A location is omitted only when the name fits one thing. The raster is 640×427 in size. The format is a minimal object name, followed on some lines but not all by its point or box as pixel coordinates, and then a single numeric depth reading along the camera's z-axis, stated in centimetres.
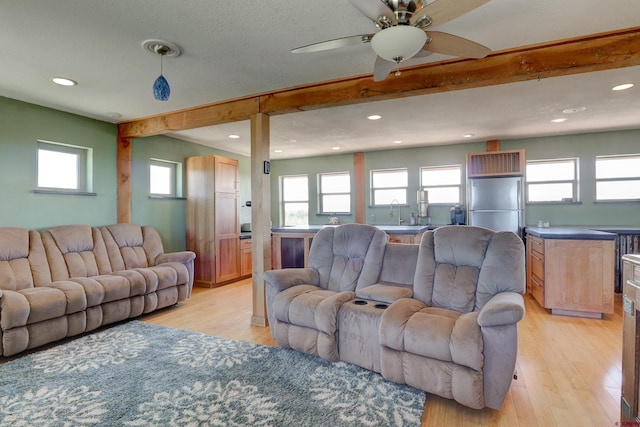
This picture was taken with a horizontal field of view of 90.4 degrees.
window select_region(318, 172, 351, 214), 700
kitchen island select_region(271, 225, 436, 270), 434
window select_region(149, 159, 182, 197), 516
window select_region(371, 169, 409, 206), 649
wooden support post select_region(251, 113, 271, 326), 344
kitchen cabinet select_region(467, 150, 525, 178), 522
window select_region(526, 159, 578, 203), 536
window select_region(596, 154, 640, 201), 502
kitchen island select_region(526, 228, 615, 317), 348
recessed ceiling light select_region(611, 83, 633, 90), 323
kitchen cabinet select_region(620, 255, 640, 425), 155
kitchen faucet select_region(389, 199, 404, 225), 643
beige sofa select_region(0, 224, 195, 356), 271
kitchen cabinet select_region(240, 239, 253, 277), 577
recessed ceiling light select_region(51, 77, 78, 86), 301
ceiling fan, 159
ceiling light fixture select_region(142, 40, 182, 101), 236
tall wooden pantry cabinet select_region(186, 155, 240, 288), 519
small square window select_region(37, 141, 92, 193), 386
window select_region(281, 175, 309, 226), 744
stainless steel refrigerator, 521
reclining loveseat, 185
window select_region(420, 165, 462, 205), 611
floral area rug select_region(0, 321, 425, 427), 185
